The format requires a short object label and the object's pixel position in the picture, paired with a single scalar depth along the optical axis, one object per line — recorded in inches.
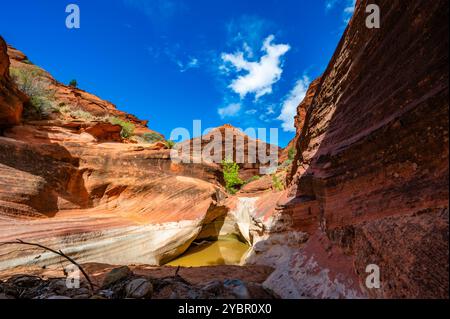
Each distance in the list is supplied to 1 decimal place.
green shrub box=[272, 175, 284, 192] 365.9
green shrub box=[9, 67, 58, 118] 363.6
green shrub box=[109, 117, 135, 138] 528.4
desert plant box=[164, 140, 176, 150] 520.7
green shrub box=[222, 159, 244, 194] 865.5
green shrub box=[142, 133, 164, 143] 941.3
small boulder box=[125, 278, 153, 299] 89.9
